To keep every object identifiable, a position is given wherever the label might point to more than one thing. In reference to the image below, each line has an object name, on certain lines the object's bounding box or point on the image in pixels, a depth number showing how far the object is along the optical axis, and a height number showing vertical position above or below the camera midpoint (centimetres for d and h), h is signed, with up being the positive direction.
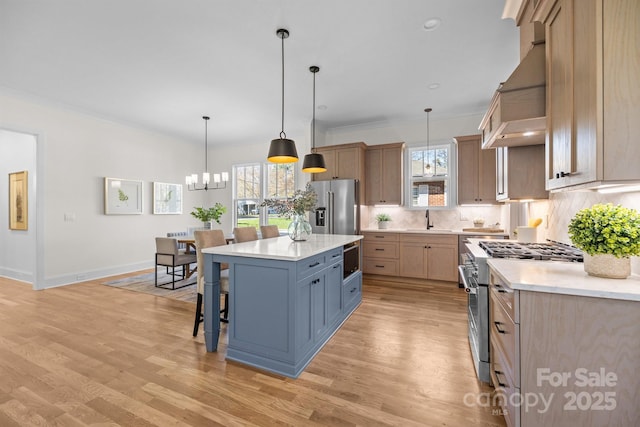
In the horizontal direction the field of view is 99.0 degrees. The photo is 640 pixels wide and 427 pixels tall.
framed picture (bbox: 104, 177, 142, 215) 516 +31
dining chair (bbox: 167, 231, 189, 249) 546 -46
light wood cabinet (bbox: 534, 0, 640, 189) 115 +54
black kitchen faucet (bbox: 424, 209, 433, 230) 499 -16
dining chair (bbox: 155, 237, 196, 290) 438 -72
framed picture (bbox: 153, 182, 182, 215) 605 +32
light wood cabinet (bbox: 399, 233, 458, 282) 440 -71
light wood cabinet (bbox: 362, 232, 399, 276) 477 -71
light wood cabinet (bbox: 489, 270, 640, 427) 112 -63
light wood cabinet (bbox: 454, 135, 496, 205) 448 +70
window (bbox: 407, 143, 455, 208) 496 +69
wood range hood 174 +77
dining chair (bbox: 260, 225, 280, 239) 380 -27
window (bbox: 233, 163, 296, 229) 641 +59
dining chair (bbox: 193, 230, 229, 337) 257 -56
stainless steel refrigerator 484 +9
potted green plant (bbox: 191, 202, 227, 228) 487 -3
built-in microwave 321 -57
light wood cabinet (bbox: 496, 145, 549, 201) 248 +38
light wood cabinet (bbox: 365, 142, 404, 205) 506 +74
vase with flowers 292 +4
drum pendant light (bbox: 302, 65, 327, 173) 328 +61
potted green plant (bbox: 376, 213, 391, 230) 523 -13
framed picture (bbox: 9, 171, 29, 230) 485 +20
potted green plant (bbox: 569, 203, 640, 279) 125 -12
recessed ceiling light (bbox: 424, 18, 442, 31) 255 +181
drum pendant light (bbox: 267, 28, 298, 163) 272 +65
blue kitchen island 204 -72
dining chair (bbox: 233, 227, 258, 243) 318 -26
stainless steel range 189 -47
